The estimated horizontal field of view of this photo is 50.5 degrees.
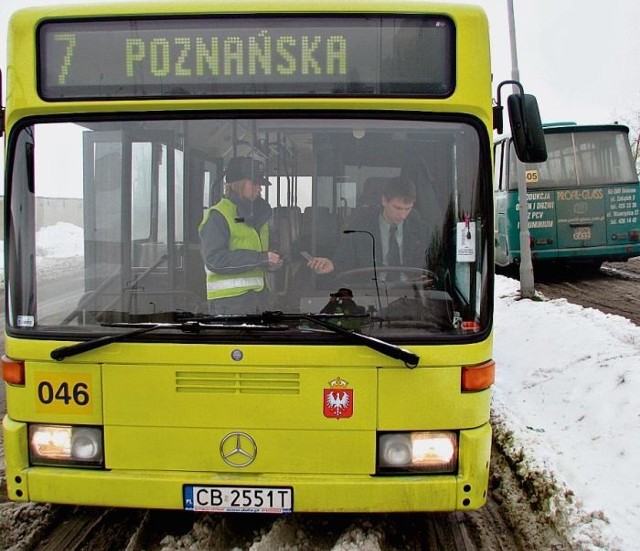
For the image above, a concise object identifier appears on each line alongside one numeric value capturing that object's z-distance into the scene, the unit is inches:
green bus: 572.1
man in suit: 130.3
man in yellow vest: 129.3
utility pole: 462.9
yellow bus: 124.6
